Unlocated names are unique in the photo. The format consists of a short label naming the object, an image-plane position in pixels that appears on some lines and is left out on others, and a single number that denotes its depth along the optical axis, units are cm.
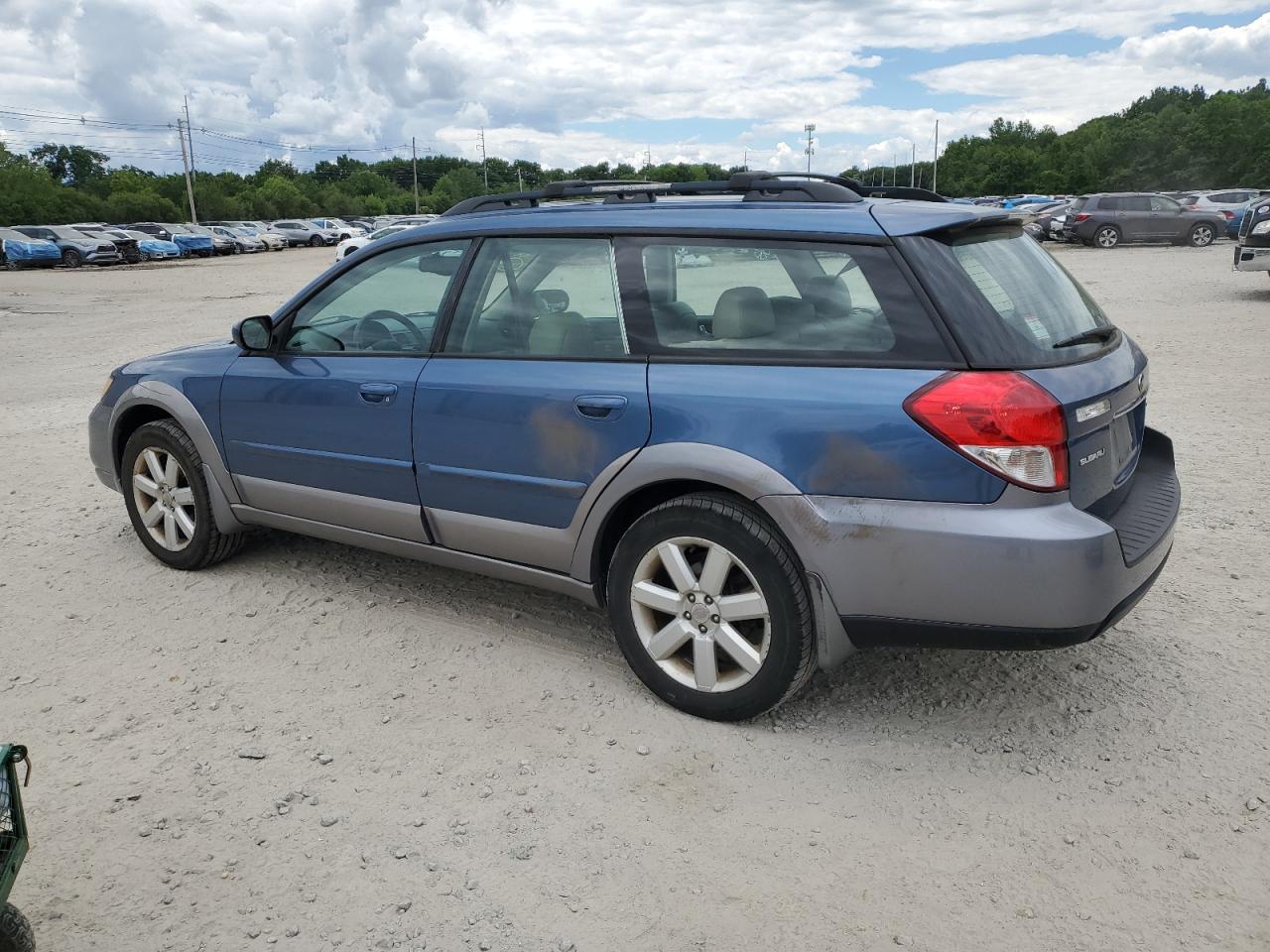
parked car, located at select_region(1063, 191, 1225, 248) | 2977
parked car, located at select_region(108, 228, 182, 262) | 4184
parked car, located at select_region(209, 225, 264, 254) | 4775
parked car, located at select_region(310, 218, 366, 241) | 5403
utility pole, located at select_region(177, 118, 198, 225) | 7181
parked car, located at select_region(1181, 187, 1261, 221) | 3182
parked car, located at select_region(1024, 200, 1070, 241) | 3497
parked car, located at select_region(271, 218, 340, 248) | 5319
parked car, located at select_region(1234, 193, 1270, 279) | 1488
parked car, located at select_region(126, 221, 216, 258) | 4489
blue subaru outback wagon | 296
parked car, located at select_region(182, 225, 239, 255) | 4647
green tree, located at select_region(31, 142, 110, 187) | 10706
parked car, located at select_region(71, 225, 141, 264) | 3884
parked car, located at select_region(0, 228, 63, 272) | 3569
